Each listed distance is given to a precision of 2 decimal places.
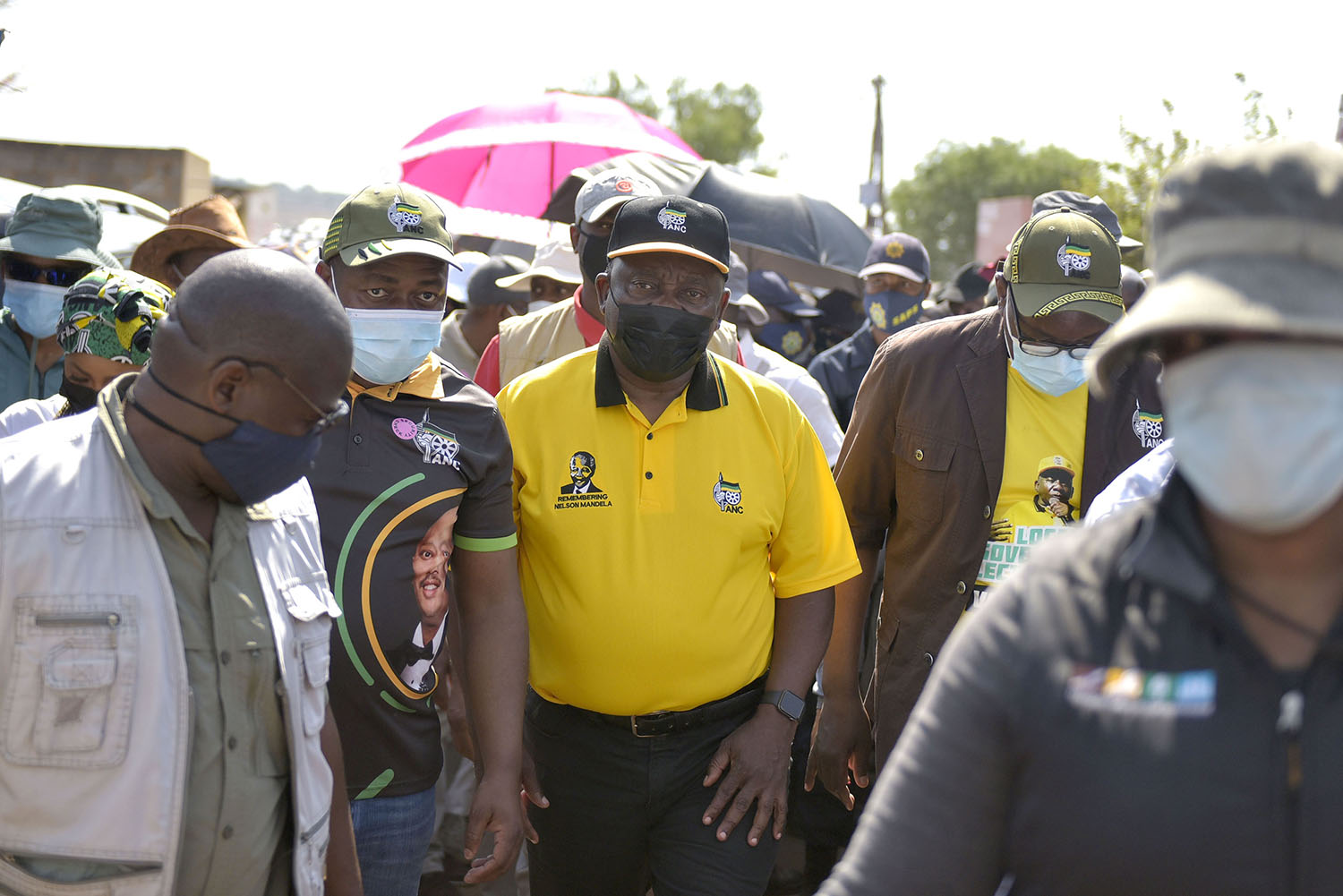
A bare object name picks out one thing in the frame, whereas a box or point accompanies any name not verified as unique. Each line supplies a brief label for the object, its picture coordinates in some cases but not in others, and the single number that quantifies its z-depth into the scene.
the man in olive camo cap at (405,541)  3.27
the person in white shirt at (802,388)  5.32
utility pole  24.64
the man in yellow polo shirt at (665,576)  3.54
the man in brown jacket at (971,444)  3.92
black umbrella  7.74
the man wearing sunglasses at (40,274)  4.70
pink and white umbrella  10.34
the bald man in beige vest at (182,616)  2.22
